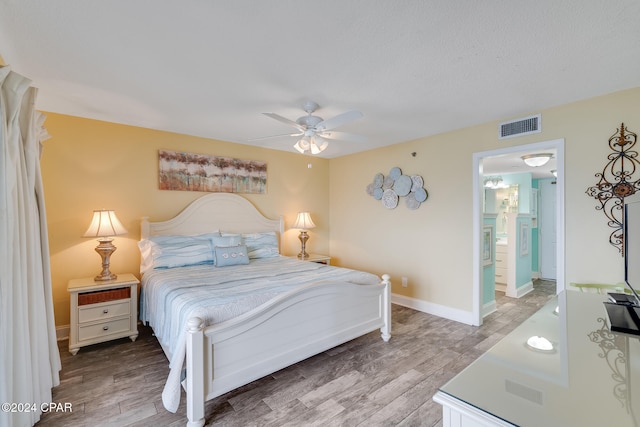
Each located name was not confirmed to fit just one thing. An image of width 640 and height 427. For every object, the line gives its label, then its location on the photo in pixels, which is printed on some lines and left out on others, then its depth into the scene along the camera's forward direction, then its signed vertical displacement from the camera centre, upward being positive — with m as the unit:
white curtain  1.48 -0.30
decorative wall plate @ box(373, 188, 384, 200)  4.43 +0.27
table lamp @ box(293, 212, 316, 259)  4.58 -0.23
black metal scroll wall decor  2.41 +0.25
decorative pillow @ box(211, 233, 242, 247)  3.53 -0.36
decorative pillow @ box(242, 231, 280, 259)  3.81 -0.46
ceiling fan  2.64 +0.77
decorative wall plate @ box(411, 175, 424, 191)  3.93 +0.40
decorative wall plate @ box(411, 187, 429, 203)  3.87 +0.22
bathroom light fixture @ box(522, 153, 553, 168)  3.73 +0.68
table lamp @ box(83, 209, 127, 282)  2.88 -0.20
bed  1.82 -0.78
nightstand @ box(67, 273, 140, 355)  2.69 -0.97
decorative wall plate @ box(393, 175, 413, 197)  4.06 +0.37
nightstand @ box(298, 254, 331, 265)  4.48 -0.77
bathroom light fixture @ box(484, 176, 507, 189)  5.96 +0.58
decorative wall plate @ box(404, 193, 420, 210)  3.99 +0.12
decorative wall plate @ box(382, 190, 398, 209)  4.25 +0.17
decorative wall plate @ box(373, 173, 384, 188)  4.43 +0.48
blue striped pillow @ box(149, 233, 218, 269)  3.14 -0.45
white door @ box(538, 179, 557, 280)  5.86 -0.42
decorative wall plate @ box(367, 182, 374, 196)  4.58 +0.36
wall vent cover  2.92 +0.88
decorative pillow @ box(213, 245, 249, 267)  3.30 -0.52
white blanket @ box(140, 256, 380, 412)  1.90 -0.66
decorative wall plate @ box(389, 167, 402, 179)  4.19 +0.56
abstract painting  3.67 +0.54
